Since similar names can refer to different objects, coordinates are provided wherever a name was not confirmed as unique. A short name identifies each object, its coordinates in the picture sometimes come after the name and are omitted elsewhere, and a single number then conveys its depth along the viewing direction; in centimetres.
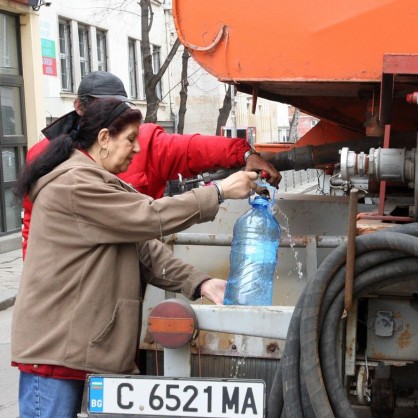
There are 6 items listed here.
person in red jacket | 423
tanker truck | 264
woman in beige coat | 290
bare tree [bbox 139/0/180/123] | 1592
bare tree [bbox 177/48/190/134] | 1750
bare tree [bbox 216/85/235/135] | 1948
